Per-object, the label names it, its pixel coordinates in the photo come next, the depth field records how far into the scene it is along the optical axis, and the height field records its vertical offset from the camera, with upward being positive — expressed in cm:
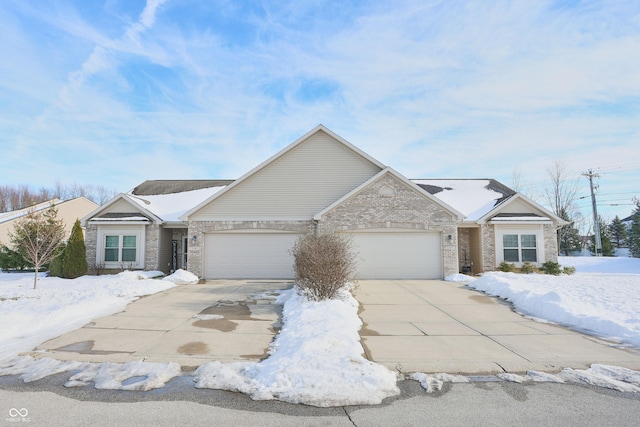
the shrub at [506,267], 1672 -150
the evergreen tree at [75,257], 1619 -84
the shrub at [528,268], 1677 -156
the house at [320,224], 1549 +60
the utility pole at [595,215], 3149 +185
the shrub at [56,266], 1648 -127
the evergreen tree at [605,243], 3475 -85
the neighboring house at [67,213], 2472 +201
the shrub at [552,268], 1659 -156
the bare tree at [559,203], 3538 +324
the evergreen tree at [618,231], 3975 +39
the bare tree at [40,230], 1412 +39
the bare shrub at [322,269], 908 -84
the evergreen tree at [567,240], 3481 -50
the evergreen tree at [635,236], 2616 -13
